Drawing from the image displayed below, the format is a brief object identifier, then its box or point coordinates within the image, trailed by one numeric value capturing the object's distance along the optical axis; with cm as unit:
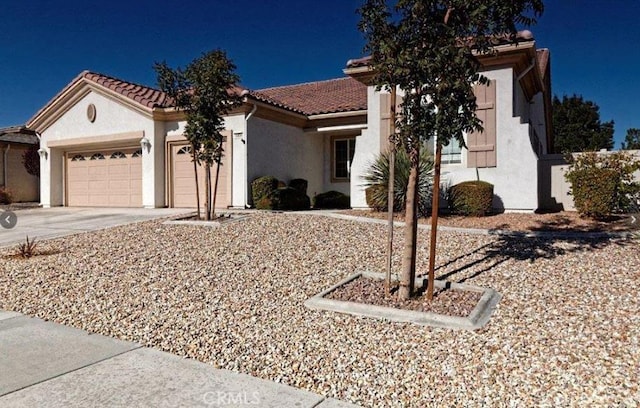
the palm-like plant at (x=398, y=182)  1026
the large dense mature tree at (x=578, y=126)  3766
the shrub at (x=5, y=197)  1992
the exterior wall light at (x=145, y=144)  1501
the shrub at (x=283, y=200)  1355
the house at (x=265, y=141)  1138
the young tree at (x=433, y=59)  462
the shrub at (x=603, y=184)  961
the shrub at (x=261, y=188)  1369
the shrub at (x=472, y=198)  1055
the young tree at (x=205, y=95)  1040
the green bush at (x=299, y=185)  1527
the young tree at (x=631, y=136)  3702
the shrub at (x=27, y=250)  800
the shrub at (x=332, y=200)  1617
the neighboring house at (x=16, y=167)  2128
